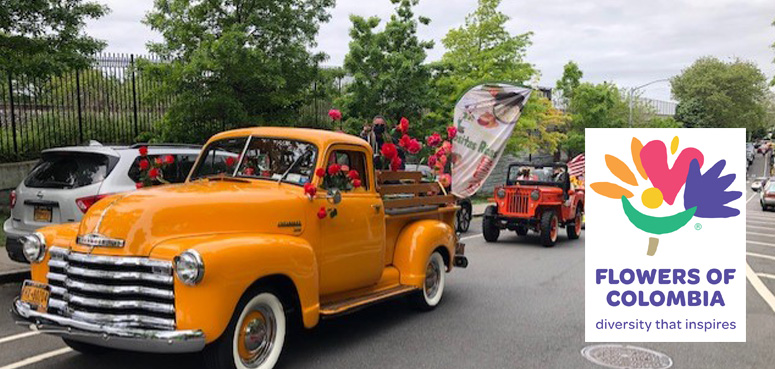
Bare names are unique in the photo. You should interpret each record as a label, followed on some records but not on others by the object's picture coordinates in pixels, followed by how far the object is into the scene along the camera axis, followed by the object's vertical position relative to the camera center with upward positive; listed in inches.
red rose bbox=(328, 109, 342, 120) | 284.2 +19.0
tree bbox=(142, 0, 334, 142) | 544.1 +87.2
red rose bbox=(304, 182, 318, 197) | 216.7 -11.8
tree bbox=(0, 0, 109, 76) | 438.6 +92.6
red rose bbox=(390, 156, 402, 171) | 297.3 -4.1
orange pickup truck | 168.1 -29.6
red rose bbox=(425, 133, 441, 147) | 326.6 +7.2
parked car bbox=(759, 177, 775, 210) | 1263.5 -97.8
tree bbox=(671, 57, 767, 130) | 3299.7 +290.5
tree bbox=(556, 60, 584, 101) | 1674.5 +193.8
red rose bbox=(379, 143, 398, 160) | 291.1 +2.1
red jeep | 544.1 -45.7
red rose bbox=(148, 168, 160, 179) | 242.4 -5.5
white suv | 292.4 -11.3
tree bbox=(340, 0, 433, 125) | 855.1 +117.9
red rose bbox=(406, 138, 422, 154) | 290.5 +3.4
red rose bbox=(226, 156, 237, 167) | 239.8 -1.3
